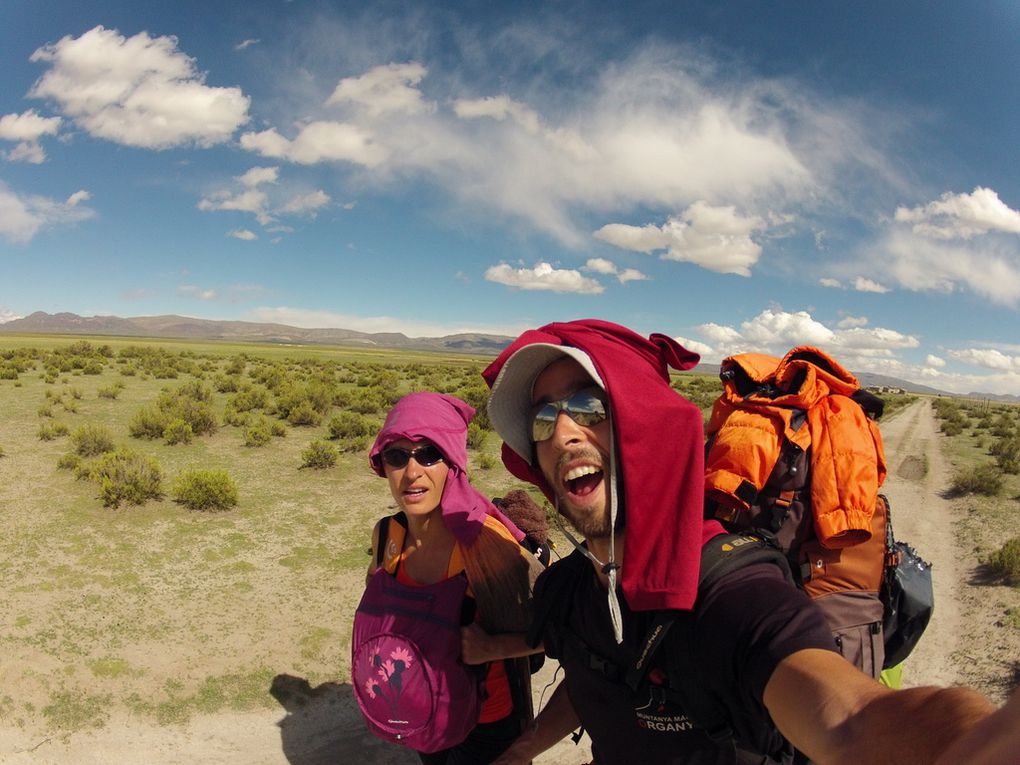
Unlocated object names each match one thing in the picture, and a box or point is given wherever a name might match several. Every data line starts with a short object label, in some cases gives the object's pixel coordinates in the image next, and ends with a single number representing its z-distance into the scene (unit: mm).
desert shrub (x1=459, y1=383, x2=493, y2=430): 16516
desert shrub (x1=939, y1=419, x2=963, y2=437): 23270
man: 1048
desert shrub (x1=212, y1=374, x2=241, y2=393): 19922
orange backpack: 1883
